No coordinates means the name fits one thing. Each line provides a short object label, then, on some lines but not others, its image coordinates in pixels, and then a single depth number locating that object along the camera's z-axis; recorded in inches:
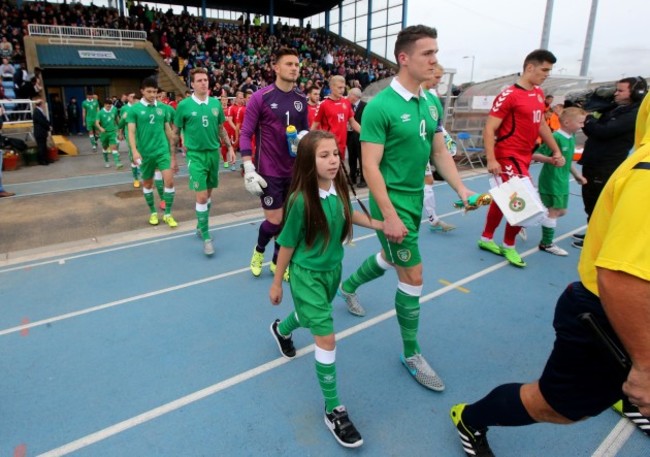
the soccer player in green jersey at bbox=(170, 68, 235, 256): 206.1
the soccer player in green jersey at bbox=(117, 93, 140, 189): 283.1
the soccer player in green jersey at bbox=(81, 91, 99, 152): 560.7
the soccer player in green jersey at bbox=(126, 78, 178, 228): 239.1
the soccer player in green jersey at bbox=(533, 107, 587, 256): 193.9
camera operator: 174.2
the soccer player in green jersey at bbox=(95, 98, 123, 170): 457.7
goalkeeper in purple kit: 157.4
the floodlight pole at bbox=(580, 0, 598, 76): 565.0
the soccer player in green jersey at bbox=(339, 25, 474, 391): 96.9
